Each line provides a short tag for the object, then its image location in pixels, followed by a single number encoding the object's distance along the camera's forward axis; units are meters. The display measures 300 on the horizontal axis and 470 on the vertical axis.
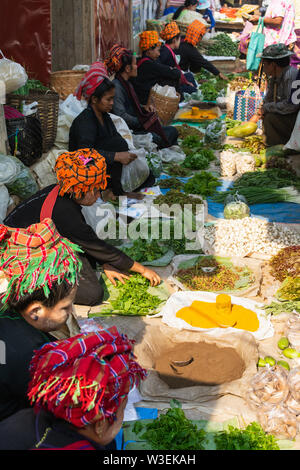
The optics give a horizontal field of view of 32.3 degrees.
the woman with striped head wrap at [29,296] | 1.69
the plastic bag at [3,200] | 4.04
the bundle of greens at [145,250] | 4.16
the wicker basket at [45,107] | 4.80
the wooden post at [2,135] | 4.36
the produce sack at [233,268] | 3.77
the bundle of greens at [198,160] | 6.39
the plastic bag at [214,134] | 7.25
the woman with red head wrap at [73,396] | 1.43
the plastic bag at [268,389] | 2.63
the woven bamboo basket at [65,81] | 6.02
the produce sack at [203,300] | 3.27
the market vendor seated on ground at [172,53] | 8.70
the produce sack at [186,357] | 2.78
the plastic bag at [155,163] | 5.88
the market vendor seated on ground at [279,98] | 6.65
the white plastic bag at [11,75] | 4.45
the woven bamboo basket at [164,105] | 7.48
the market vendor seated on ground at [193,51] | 10.09
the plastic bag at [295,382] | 2.62
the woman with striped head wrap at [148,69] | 7.29
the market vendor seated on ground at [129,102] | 6.12
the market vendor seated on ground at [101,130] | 4.95
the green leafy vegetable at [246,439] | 2.40
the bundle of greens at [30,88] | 5.05
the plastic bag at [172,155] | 6.61
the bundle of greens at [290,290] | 3.58
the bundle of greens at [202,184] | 5.59
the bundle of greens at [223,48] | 13.46
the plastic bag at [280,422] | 2.52
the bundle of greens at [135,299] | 3.56
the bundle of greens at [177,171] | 6.18
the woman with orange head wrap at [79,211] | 3.33
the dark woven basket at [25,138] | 4.54
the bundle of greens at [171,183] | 5.75
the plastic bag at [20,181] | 4.27
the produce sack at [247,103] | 7.68
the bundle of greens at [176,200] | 5.07
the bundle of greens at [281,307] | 3.48
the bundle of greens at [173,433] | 2.40
